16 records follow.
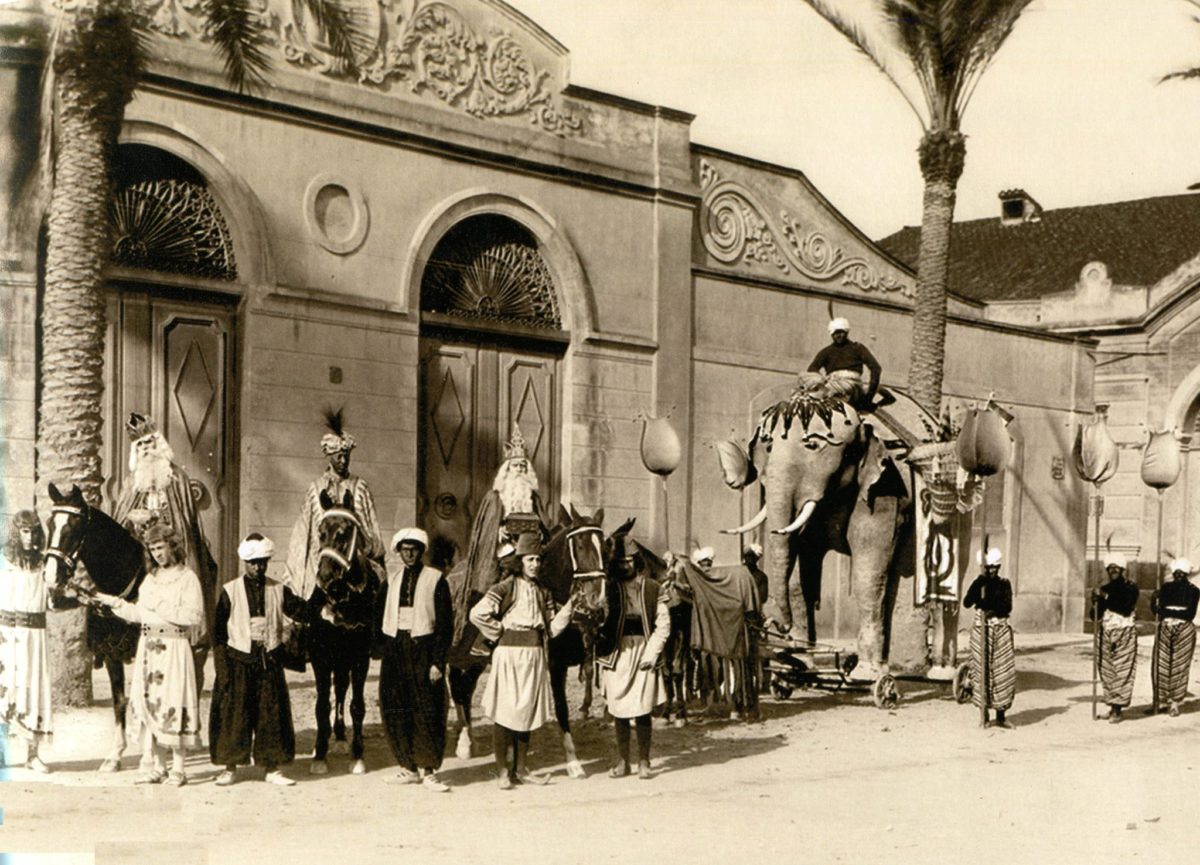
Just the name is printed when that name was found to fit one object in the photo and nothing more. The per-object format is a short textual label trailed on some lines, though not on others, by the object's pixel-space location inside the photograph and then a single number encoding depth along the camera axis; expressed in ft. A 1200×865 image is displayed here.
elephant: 47.06
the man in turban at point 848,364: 47.57
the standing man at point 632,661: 34.09
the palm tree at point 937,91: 60.08
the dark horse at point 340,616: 34.32
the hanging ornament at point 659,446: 49.08
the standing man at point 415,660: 32.63
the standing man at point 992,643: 44.14
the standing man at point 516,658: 32.30
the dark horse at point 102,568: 32.19
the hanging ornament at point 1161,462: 62.13
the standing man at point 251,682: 32.07
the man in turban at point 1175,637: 49.49
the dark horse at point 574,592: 33.94
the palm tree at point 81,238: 40.86
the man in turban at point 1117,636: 47.67
